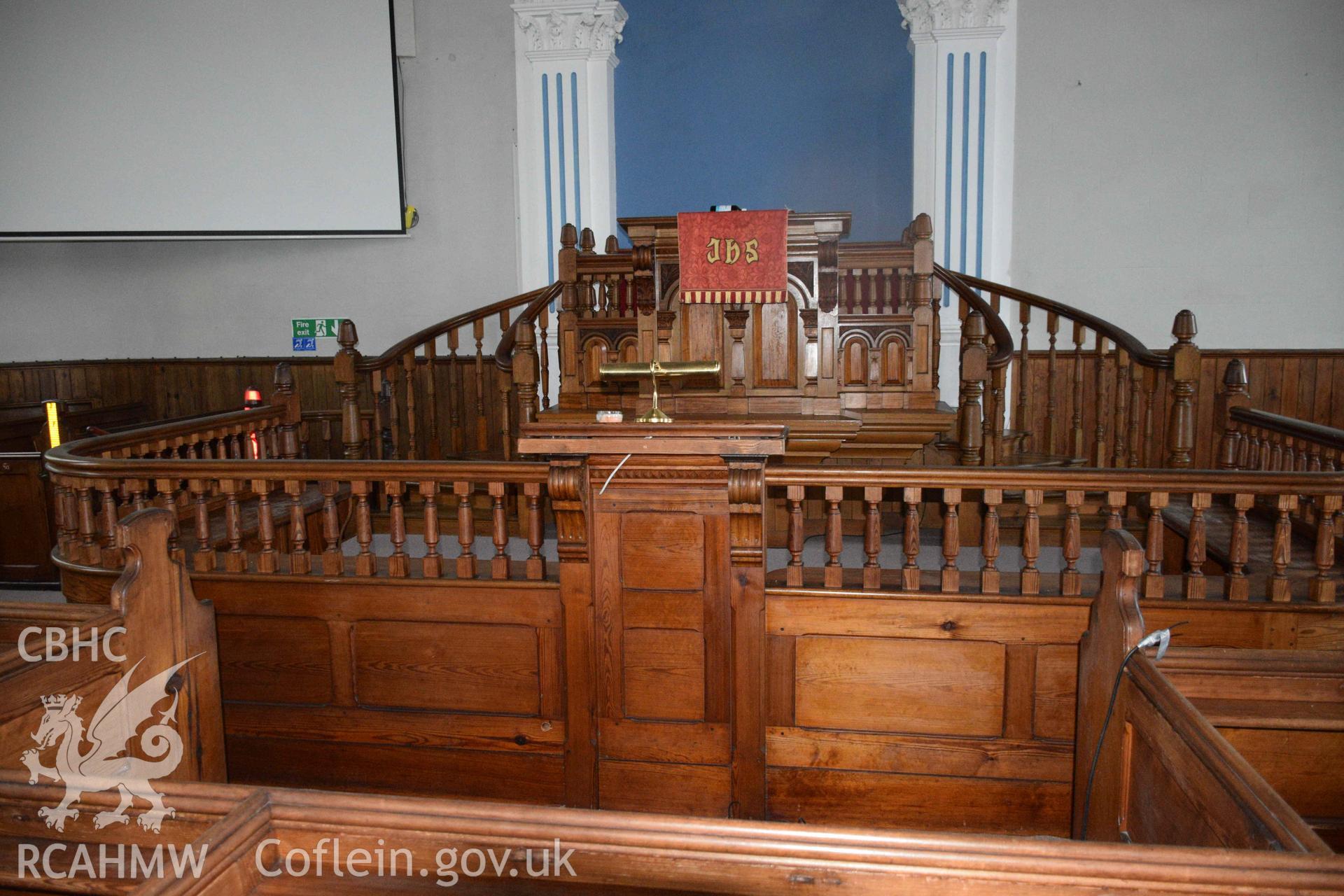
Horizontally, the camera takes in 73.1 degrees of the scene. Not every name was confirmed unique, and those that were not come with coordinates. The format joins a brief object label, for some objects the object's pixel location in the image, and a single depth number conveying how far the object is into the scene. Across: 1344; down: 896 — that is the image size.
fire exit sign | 7.17
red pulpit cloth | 4.21
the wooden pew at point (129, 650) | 1.60
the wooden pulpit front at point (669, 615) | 2.57
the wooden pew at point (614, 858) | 1.01
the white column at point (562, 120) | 6.56
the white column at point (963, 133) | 6.04
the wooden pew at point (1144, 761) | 1.16
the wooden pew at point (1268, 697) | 1.65
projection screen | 6.40
